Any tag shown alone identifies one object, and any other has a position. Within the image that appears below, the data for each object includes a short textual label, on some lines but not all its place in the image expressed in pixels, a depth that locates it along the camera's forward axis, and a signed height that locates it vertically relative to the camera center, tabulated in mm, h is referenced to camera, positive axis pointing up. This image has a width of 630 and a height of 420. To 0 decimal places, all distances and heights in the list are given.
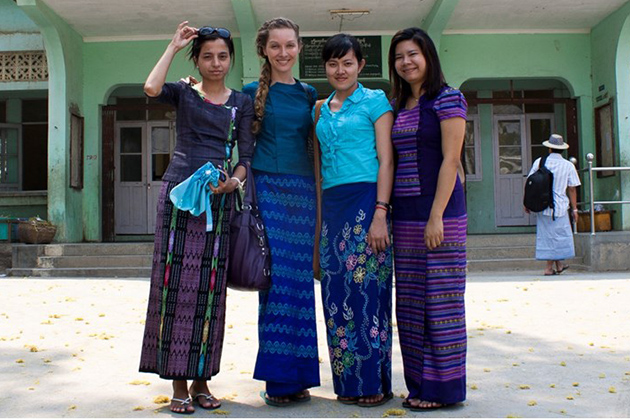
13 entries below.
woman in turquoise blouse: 2924 -29
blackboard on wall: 10648 +2940
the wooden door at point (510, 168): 12250 +1149
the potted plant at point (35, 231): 9508 +68
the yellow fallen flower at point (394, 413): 2777 -815
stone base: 8750 -380
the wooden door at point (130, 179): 12070 +1066
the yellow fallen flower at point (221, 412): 2814 -812
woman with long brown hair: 2975 +65
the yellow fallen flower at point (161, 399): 2975 -792
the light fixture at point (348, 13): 9828 +3442
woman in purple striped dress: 2846 +0
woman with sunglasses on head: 2885 -19
